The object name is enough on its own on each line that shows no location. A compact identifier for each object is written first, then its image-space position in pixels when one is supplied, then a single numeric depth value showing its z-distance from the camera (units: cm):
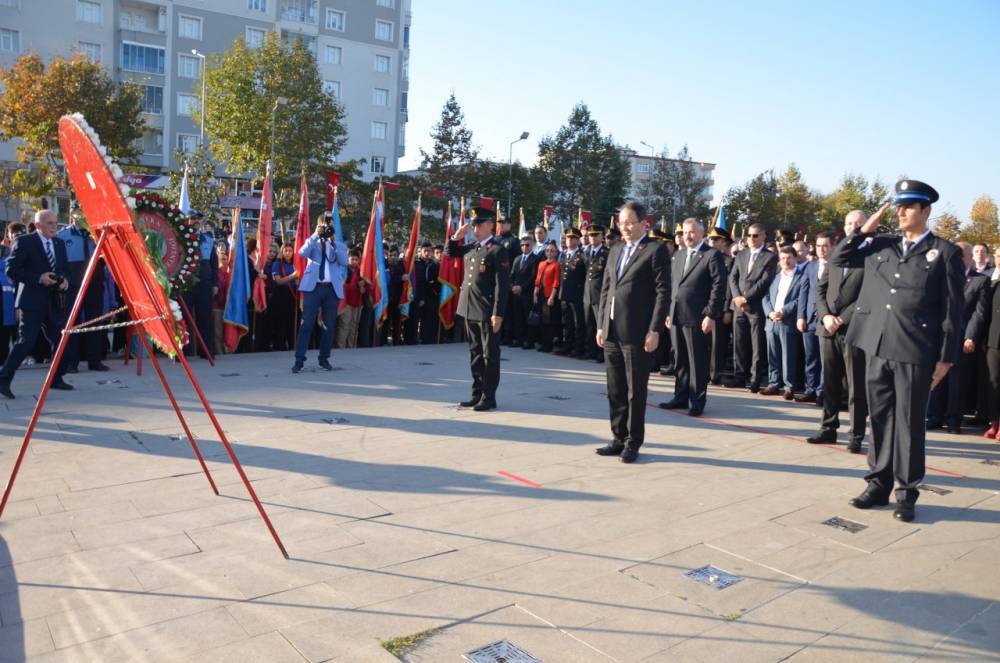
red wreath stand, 361
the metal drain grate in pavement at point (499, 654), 302
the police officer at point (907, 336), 491
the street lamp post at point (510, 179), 4991
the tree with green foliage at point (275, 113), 3681
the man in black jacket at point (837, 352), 667
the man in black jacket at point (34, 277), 787
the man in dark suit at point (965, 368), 793
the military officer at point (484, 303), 801
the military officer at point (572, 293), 1279
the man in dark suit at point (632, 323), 617
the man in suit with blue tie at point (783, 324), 945
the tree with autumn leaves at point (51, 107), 2955
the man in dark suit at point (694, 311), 834
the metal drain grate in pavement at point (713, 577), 383
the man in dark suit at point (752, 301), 994
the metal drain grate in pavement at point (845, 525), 474
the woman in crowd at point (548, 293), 1334
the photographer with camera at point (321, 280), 1000
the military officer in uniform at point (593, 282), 1191
